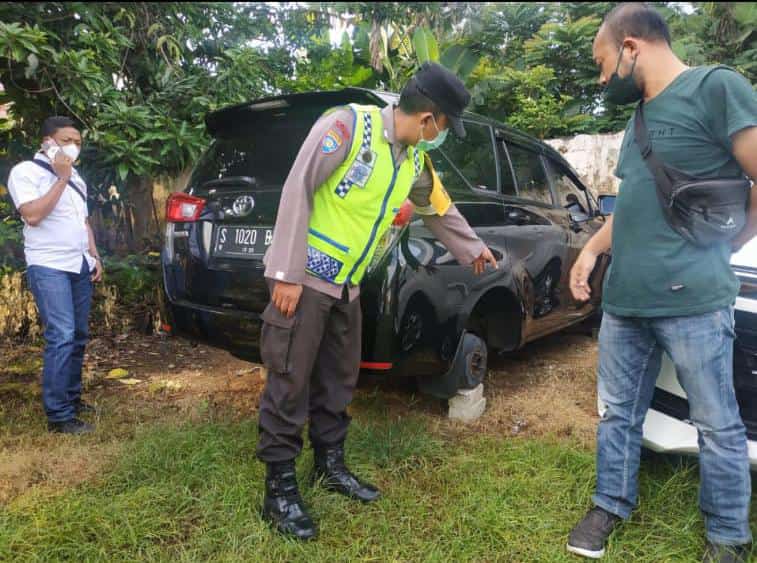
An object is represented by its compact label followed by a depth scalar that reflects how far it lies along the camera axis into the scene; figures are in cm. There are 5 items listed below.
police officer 188
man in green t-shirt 172
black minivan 240
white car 194
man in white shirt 276
